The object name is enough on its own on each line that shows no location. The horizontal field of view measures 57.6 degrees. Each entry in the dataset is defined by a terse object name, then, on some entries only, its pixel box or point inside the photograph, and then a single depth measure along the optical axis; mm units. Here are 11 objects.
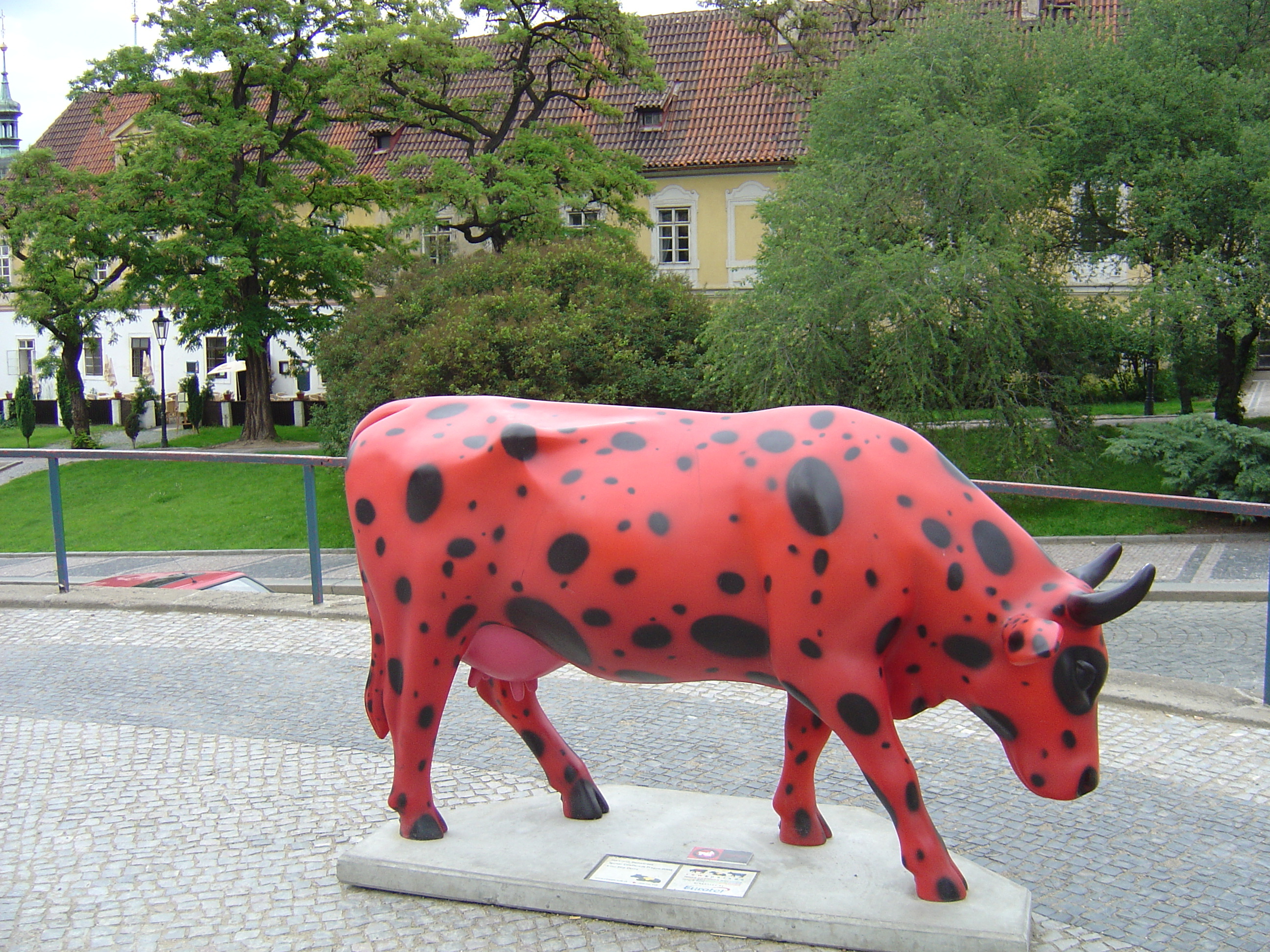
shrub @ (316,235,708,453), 17844
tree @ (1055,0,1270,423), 16656
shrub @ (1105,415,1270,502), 15727
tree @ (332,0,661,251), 23359
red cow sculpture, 3496
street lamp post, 31500
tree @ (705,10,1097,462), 16141
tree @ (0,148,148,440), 25719
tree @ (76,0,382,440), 25656
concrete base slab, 3604
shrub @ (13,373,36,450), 34875
